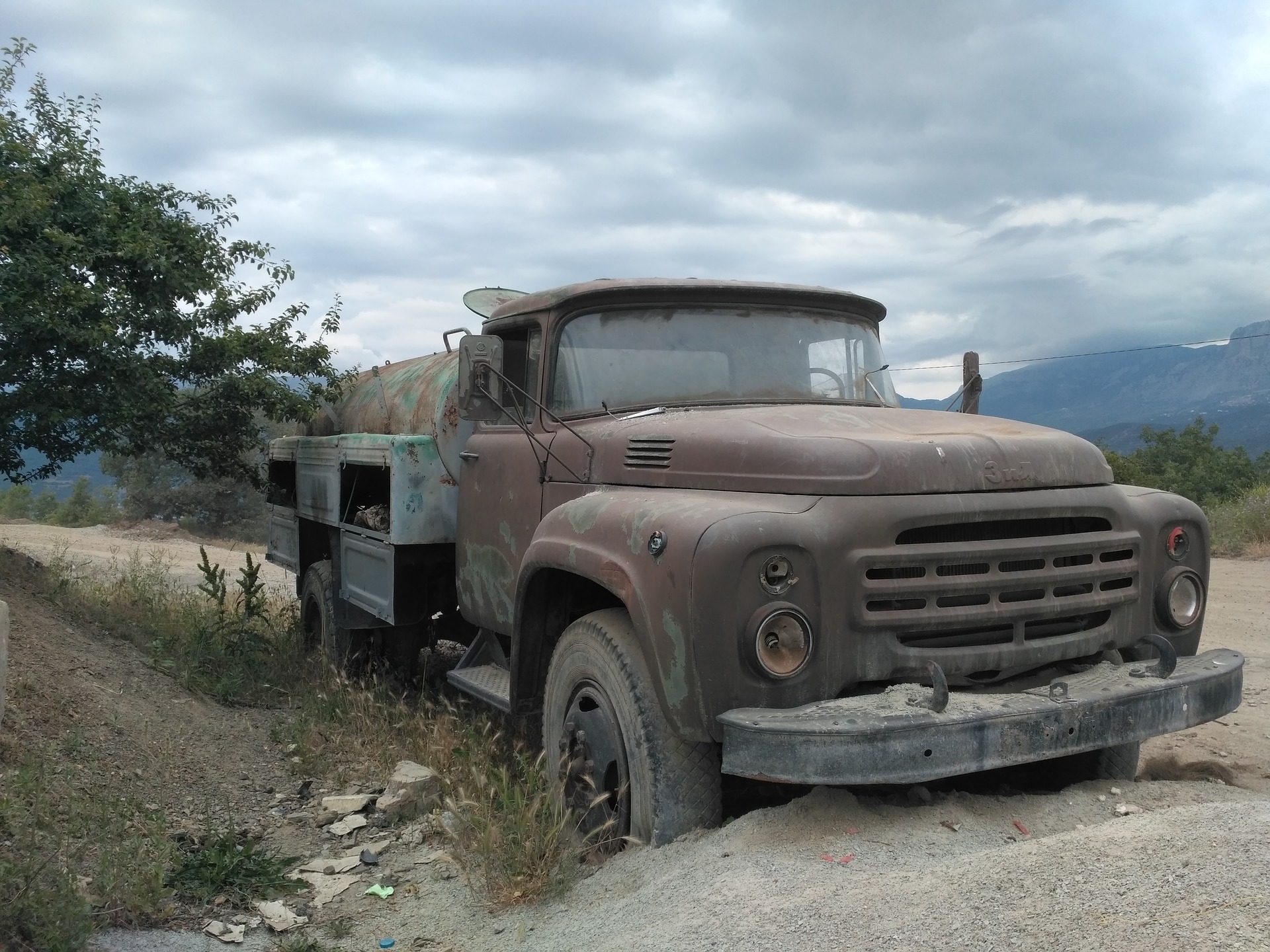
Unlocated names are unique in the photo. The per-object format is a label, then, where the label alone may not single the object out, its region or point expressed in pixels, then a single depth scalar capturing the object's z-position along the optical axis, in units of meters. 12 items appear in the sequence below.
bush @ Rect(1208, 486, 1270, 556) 14.23
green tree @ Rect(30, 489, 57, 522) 31.50
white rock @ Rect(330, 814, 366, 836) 4.64
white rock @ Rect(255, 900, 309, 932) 3.69
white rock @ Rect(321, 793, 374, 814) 4.83
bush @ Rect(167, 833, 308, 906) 3.87
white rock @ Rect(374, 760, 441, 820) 4.76
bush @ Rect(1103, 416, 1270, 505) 33.34
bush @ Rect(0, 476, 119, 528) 28.17
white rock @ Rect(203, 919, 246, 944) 3.56
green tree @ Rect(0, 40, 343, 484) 6.75
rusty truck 3.15
